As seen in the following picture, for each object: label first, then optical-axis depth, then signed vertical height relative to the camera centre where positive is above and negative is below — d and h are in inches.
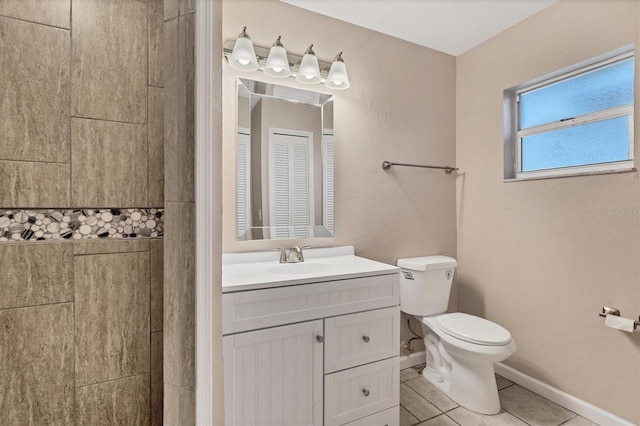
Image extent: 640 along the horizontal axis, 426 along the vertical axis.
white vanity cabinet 48.4 -24.8
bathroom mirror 67.8 +10.9
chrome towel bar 83.4 +12.3
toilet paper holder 61.2 -20.5
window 64.8 +20.7
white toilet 65.7 -28.7
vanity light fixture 63.7 +32.7
